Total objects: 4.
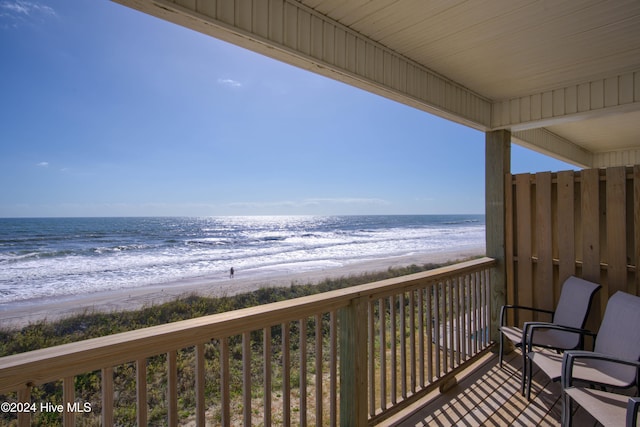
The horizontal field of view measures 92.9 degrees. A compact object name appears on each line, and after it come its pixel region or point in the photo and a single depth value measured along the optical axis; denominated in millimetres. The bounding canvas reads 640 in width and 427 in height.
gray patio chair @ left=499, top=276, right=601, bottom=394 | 2373
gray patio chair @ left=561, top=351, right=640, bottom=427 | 1342
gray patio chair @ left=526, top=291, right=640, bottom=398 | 1804
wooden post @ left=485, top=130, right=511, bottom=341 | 3217
